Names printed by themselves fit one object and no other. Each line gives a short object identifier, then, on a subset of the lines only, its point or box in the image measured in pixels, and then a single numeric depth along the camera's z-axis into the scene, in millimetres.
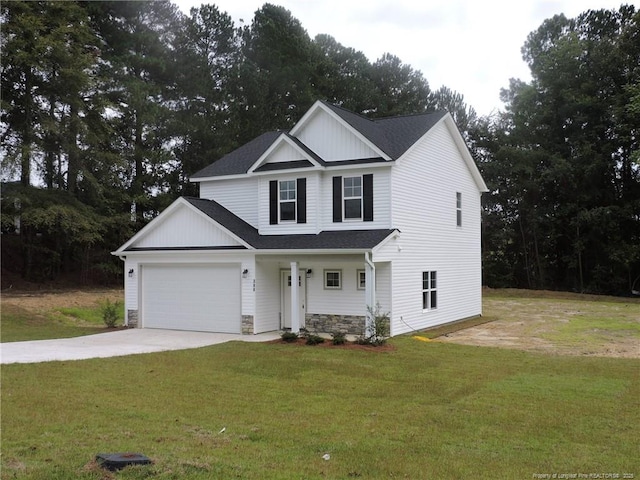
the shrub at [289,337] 14969
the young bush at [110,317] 18922
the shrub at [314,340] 14492
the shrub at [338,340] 14359
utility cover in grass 5120
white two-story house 16828
